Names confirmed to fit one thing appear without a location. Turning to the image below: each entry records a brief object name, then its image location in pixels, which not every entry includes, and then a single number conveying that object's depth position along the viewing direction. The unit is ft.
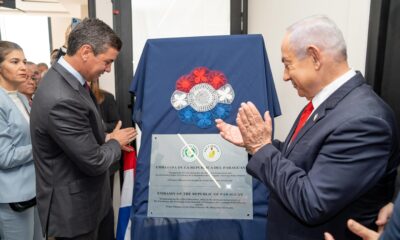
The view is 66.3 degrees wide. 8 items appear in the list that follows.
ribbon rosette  5.45
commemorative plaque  5.30
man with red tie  2.63
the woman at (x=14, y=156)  5.58
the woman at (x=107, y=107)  7.21
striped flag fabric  6.40
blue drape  5.34
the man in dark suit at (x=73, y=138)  4.17
